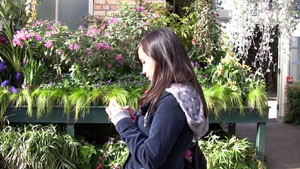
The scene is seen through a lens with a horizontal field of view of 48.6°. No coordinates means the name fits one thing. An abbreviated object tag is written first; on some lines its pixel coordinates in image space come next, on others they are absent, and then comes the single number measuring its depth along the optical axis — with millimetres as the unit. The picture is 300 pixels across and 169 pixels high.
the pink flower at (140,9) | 4719
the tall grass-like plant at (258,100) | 3785
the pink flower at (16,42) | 3969
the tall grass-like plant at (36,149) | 3402
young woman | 1376
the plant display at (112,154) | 3697
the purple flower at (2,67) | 4020
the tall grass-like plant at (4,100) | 3527
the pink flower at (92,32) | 4234
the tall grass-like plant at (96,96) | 3627
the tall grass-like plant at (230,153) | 3699
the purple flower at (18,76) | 4145
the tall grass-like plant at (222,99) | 3689
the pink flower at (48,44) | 3998
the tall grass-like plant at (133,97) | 3609
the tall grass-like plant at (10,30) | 4160
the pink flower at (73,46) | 3995
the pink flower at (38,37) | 4070
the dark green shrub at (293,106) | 7537
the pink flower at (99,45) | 4141
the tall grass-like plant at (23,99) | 3569
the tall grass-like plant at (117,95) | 3570
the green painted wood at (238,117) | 3836
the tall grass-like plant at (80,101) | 3568
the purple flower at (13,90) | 3680
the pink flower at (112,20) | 4552
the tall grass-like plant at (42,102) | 3545
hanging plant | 3553
